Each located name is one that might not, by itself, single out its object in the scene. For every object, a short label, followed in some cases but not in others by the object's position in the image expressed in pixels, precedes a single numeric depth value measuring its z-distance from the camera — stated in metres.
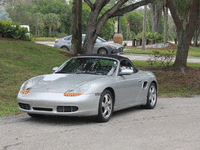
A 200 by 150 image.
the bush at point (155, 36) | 49.88
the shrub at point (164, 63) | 18.71
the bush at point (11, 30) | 20.17
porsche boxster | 7.37
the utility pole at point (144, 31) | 39.09
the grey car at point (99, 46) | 27.17
